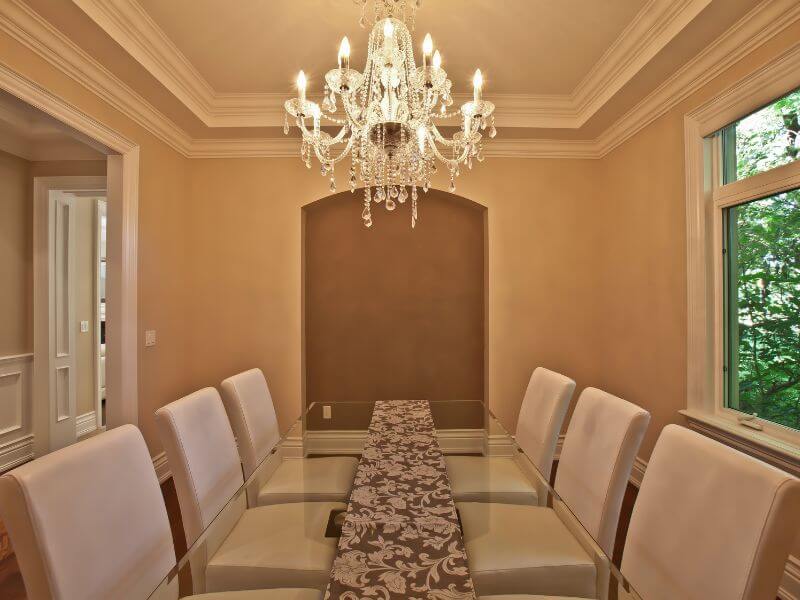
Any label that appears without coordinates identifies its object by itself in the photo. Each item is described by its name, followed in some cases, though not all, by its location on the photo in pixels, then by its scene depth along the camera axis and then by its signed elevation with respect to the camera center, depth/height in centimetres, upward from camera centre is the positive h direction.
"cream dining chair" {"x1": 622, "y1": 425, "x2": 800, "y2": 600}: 90 -51
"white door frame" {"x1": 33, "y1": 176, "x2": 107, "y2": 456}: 360 +6
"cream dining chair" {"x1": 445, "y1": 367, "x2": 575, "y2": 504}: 166 -65
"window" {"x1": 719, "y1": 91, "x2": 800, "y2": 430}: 204 +14
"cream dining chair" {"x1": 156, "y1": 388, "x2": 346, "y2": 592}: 124 -70
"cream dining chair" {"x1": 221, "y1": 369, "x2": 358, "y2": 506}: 175 -70
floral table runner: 95 -60
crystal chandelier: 177 +82
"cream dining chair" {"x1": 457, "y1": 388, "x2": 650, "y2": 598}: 124 -71
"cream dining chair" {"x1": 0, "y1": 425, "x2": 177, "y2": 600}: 91 -50
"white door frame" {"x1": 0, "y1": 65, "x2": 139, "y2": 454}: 271 +11
